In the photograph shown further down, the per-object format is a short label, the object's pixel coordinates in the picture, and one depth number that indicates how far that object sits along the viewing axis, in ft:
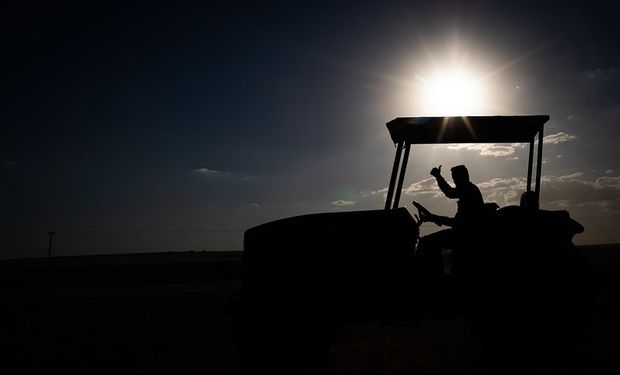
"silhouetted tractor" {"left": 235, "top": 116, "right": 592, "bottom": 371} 11.00
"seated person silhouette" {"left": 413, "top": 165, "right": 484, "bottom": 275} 13.00
